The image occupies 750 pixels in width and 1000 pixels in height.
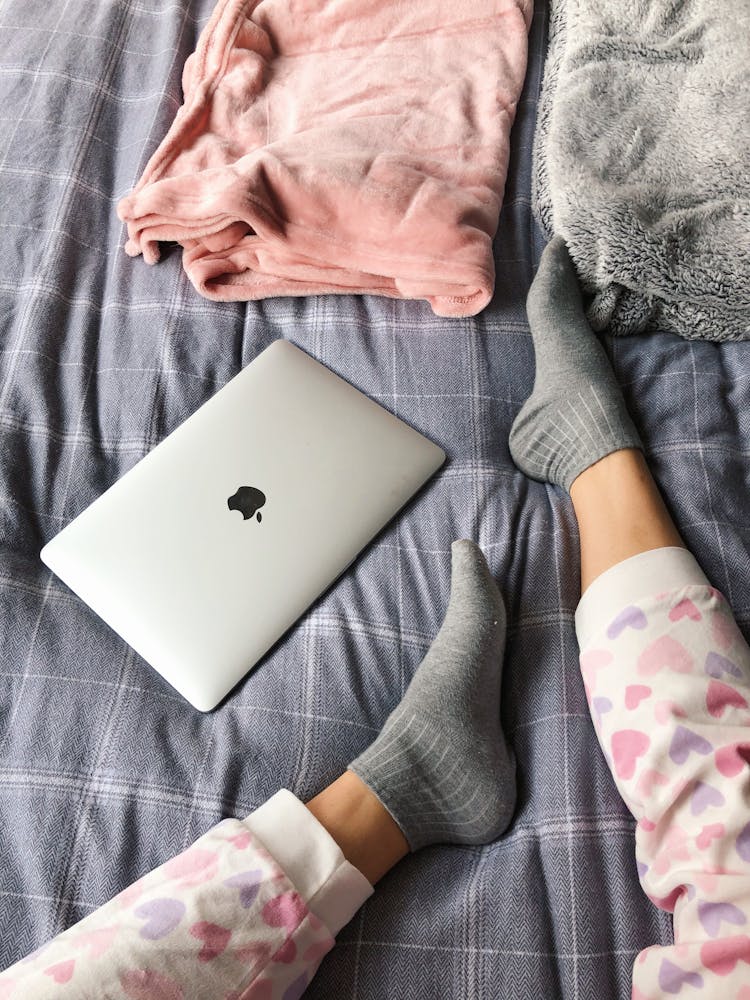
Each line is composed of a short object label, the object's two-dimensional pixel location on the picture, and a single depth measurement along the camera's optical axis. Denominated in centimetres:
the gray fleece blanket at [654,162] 99
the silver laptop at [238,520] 80
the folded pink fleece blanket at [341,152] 102
